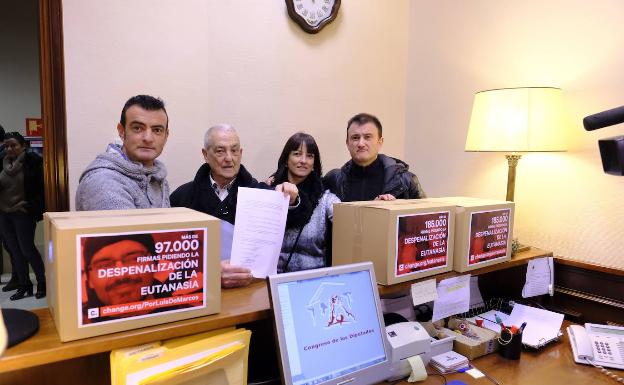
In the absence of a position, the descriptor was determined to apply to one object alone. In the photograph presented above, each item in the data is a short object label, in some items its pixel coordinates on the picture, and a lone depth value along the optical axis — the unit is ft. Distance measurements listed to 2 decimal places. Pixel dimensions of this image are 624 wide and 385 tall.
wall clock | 7.03
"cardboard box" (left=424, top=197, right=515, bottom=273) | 4.15
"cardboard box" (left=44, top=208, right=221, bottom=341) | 2.25
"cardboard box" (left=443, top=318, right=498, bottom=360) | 4.14
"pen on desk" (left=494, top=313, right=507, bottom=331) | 4.75
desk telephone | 4.08
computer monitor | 2.99
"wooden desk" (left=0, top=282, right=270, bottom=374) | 2.19
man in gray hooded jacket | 3.82
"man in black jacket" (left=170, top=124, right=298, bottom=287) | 5.05
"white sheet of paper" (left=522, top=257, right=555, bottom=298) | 5.32
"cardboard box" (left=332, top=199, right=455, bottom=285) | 3.58
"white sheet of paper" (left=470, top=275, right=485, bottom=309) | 5.27
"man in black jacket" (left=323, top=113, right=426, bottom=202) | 6.10
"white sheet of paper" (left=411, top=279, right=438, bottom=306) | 3.85
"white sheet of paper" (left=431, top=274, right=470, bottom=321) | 4.15
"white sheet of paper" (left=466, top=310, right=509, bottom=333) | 4.63
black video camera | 2.31
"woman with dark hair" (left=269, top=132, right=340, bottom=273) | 4.71
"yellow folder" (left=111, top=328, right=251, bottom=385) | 2.39
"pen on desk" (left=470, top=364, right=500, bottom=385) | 3.71
